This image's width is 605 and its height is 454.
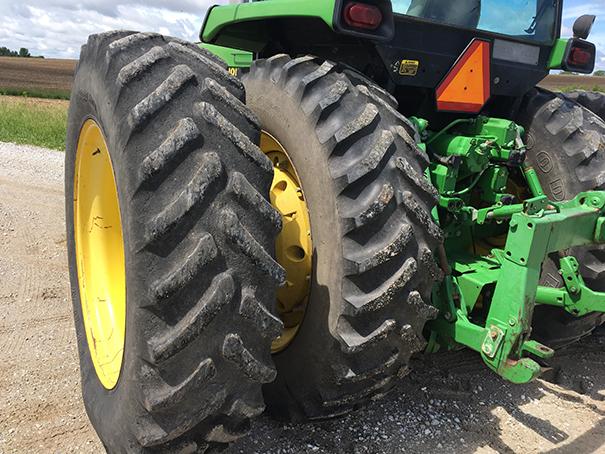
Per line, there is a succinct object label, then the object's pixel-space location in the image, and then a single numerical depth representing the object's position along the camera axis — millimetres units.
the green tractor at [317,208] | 1609
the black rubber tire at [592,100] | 3771
